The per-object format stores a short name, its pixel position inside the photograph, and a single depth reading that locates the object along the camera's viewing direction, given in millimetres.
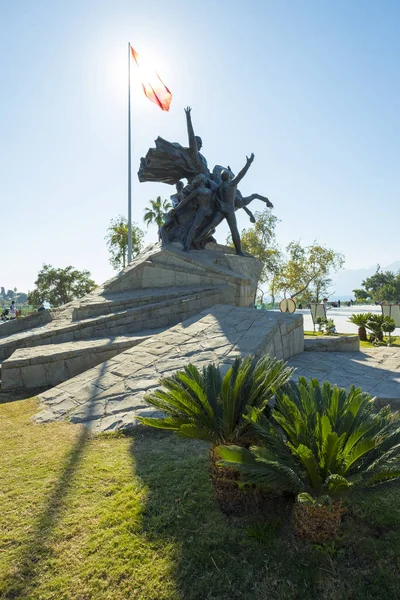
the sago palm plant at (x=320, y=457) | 2039
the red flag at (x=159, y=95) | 18694
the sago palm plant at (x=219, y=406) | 2668
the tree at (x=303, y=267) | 33594
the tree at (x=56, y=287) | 35938
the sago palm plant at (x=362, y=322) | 14516
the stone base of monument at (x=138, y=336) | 5363
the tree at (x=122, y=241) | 35750
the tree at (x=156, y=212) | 38219
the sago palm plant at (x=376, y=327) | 13805
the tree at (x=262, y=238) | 33594
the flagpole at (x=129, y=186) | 20781
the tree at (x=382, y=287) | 59875
